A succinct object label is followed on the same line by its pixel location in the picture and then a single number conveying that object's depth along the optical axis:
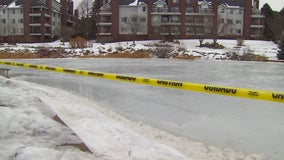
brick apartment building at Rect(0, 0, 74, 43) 81.81
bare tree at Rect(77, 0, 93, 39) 85.15
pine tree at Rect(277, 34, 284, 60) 38.20
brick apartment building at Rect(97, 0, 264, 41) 74.38
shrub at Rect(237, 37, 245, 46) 58.22
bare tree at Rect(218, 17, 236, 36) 70.25
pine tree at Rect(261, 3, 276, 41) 76.89
